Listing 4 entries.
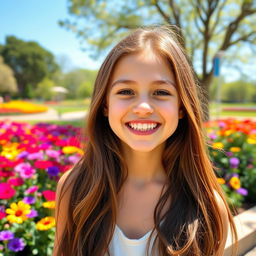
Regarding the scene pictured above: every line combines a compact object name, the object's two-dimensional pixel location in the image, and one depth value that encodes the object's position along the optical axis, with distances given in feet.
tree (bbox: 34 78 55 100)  150.82
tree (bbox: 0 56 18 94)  108.11
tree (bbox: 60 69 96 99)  169.99
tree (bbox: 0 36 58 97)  161.17
